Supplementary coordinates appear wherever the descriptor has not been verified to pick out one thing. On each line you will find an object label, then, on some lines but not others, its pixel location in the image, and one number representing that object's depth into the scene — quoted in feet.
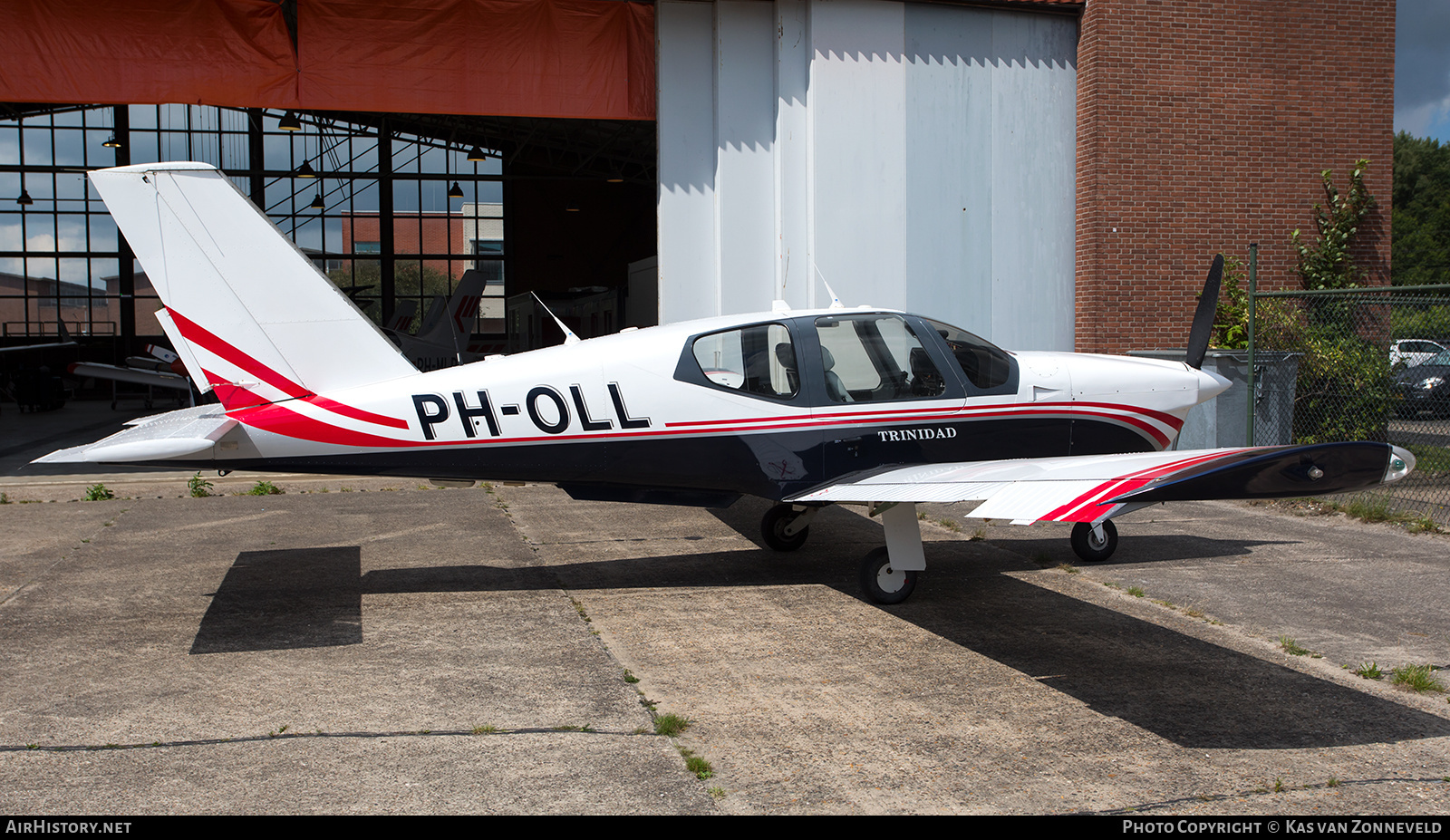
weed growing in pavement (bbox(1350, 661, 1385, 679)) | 17.61
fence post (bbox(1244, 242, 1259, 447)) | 38.17
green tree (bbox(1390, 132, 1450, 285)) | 237.86
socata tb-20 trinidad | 21.52
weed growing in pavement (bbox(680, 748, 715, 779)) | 13.67
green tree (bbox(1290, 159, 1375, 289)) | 46.24
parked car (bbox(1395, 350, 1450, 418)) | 42.27
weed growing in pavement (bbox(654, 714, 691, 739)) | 15.25
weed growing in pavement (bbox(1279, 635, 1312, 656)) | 18.99
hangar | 40.42
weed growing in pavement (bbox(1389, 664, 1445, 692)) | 16.96
